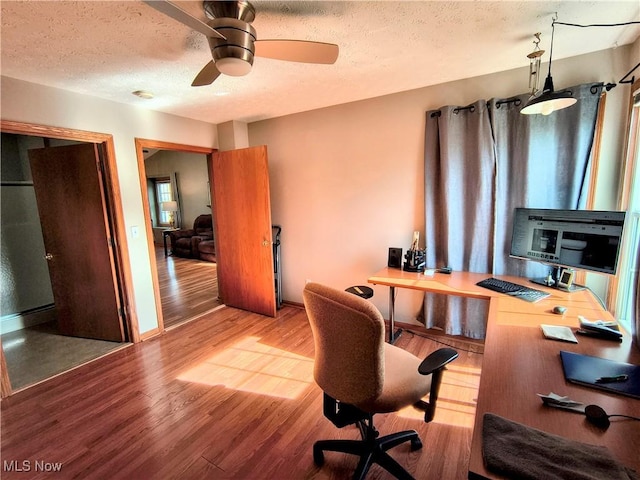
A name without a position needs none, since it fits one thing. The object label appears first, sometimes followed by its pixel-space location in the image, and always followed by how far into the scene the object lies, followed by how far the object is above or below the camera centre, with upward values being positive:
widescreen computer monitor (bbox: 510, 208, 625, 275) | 1.74 -0.30
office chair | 1.17 -0.77
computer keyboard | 1.92 -0.67
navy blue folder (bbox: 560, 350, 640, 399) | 1.03 -0.68
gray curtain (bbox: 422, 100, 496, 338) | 2.48 -0.04
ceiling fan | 1.39 +0.77
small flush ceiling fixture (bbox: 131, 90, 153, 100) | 2.54 +0.95
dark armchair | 6.84 -0.83
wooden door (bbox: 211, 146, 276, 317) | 3.34 -0.33
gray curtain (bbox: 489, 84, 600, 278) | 2.11 +0.25
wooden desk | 0.84 -0.70
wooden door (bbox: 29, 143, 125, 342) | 2.80 -0.33
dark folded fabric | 0.71 -0.68
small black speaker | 2.82 -0.59
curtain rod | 2.01 +0.72
